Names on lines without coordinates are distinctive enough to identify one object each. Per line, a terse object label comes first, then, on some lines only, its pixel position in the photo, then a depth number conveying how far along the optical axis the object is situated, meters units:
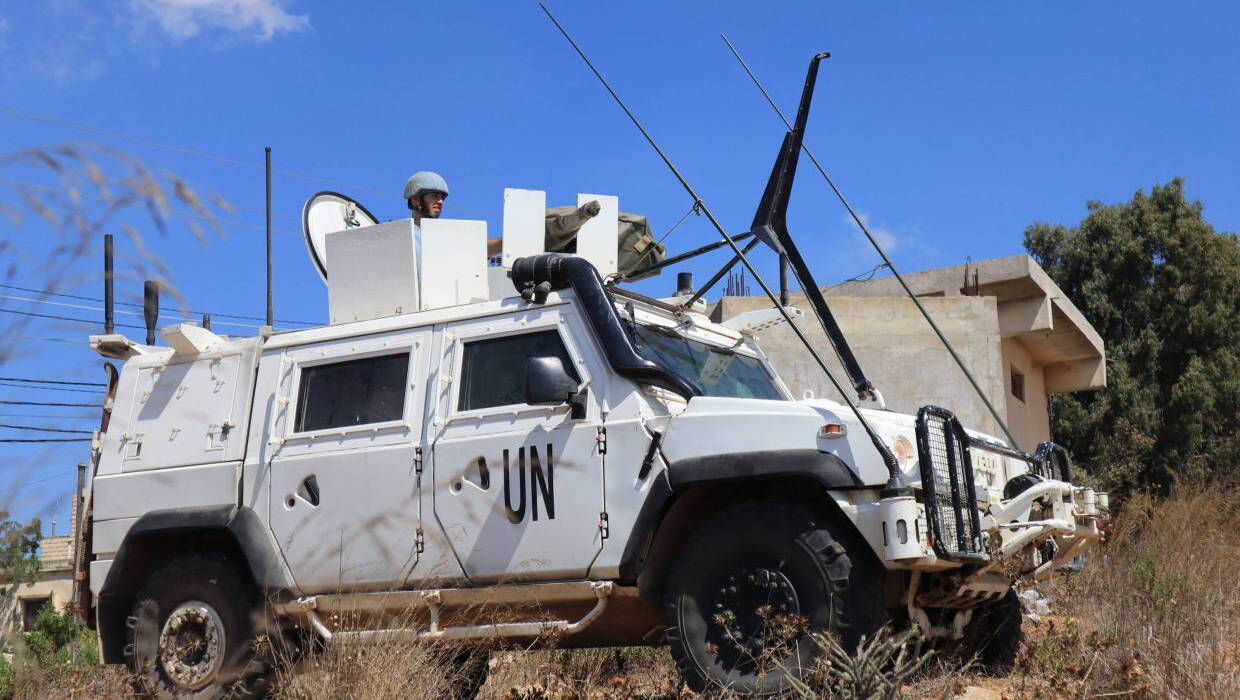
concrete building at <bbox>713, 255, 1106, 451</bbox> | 15.81
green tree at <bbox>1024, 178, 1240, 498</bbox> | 26.62
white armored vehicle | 5.39
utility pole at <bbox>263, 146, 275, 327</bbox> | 17.30
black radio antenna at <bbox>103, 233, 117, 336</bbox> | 3.10
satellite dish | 7.70
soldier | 7.96
